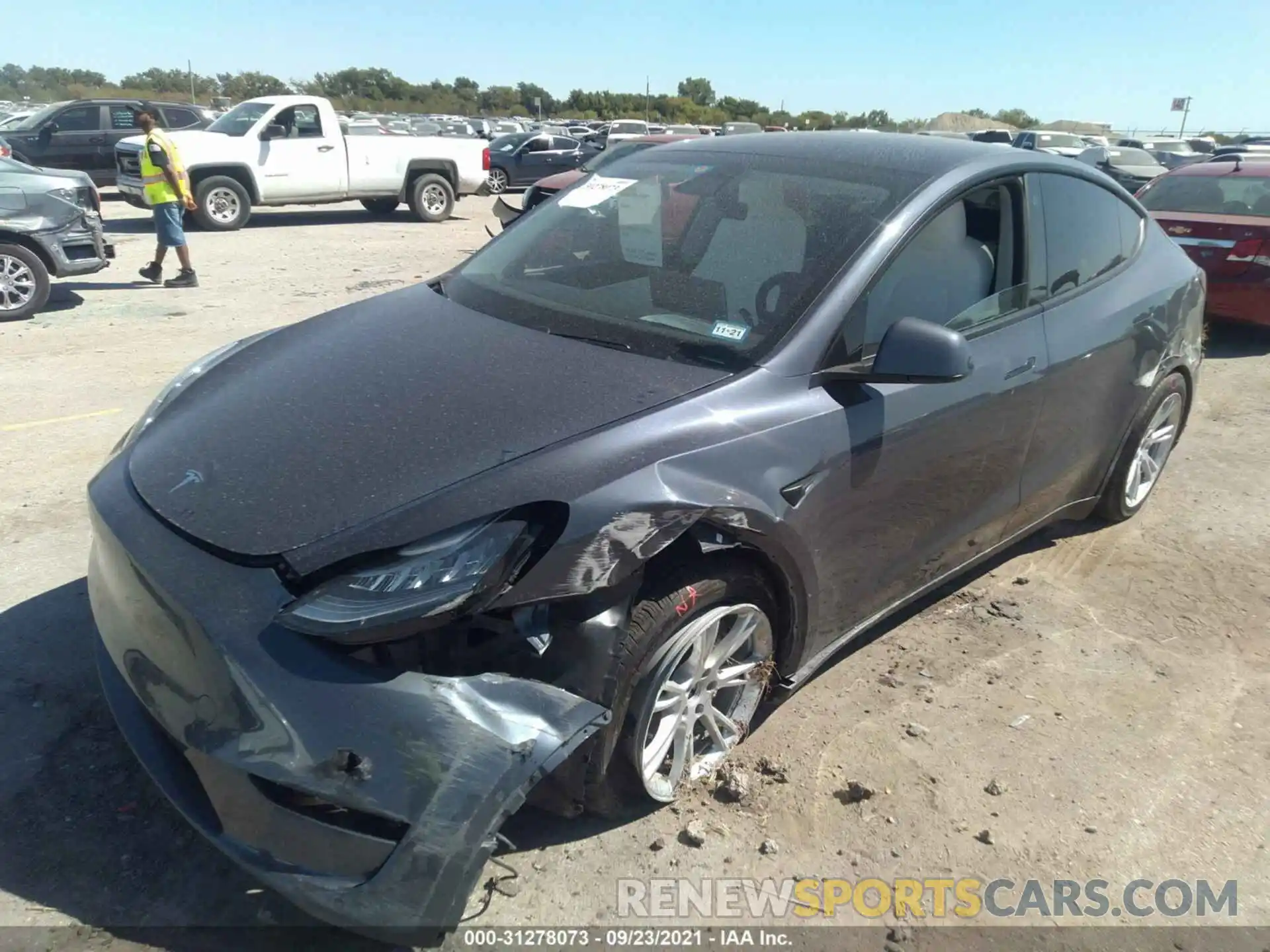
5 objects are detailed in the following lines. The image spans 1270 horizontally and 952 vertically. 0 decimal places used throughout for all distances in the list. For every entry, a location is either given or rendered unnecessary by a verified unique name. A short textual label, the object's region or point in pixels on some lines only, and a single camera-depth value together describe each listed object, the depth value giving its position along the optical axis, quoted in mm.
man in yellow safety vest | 9703
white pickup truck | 14195
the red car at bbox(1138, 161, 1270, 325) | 7777
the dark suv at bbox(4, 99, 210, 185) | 16359
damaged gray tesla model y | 2004
